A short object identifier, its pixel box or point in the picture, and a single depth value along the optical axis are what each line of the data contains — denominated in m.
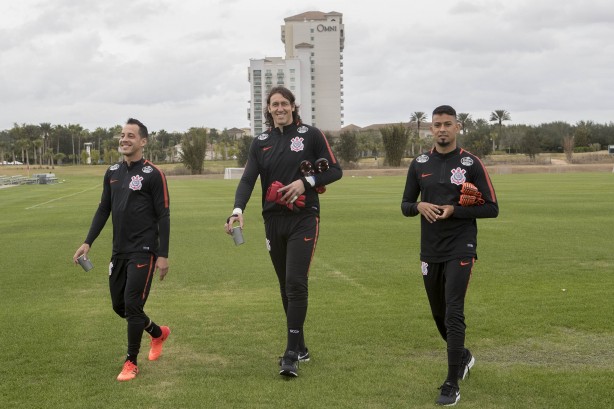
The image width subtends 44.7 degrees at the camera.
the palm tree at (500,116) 155.15
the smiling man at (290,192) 6.51
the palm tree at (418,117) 185.00
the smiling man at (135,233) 6.45
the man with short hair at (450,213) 5.90
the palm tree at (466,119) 147.00
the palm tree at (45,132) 173.75
